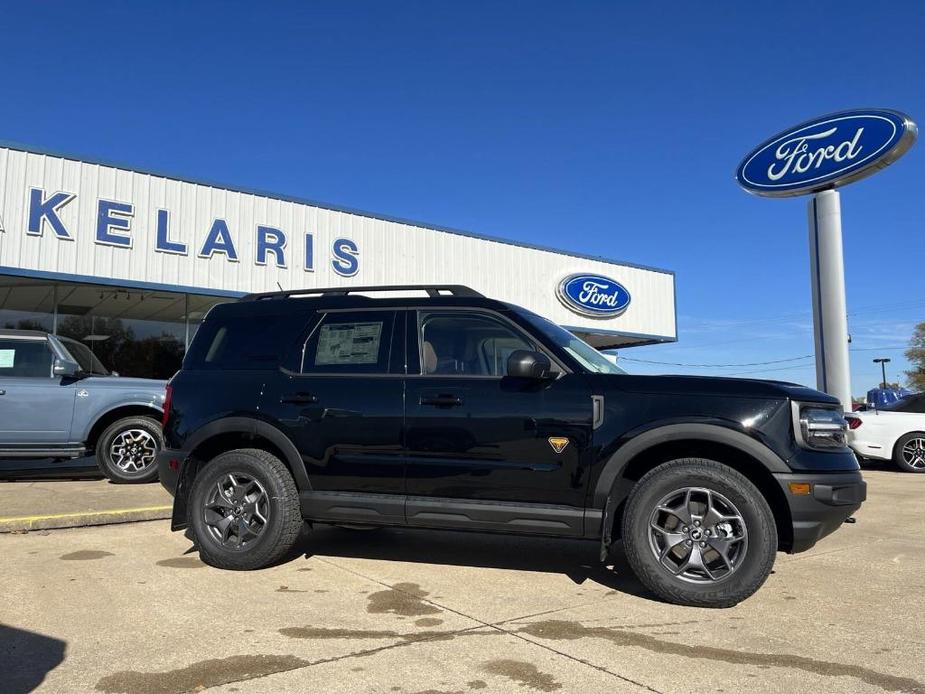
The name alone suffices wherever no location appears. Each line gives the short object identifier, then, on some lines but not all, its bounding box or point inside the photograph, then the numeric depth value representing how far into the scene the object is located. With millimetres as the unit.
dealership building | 13297
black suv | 4102
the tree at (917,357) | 59938
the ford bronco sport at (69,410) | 8648
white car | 11930
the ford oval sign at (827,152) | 12336
